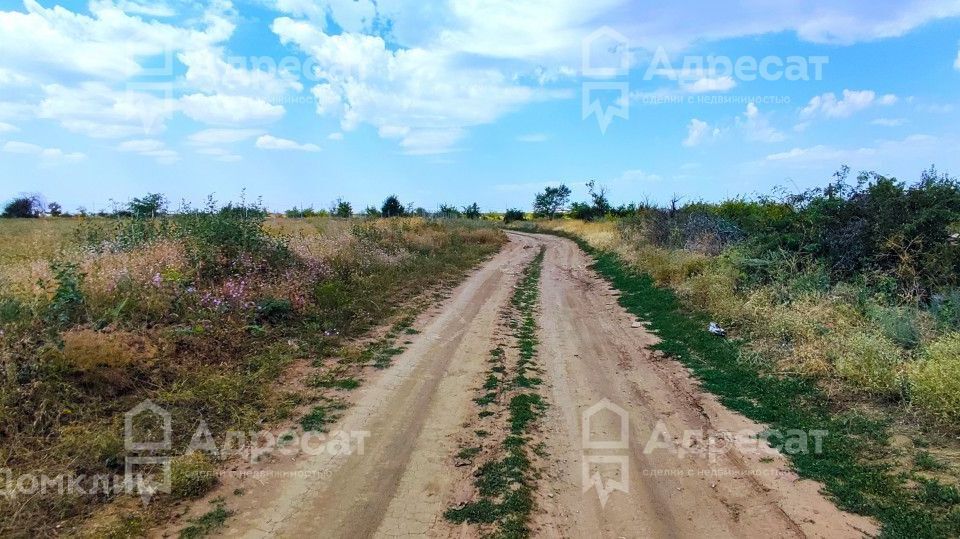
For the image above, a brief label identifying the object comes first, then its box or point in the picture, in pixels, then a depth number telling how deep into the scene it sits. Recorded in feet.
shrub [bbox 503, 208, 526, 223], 201.46
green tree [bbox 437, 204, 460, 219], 117.75
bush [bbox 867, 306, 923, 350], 19.86
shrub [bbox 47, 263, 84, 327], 17.53
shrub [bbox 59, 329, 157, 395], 15.76
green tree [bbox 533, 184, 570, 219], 216.95
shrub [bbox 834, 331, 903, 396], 17.75
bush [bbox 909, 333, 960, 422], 15.30
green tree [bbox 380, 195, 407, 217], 122.42
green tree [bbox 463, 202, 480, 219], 189.11
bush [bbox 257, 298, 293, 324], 24.53
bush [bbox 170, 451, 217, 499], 12.21
